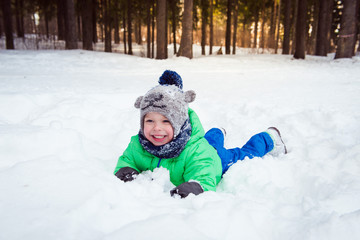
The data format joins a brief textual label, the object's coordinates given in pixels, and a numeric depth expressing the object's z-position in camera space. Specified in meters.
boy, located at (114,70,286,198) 1.86
